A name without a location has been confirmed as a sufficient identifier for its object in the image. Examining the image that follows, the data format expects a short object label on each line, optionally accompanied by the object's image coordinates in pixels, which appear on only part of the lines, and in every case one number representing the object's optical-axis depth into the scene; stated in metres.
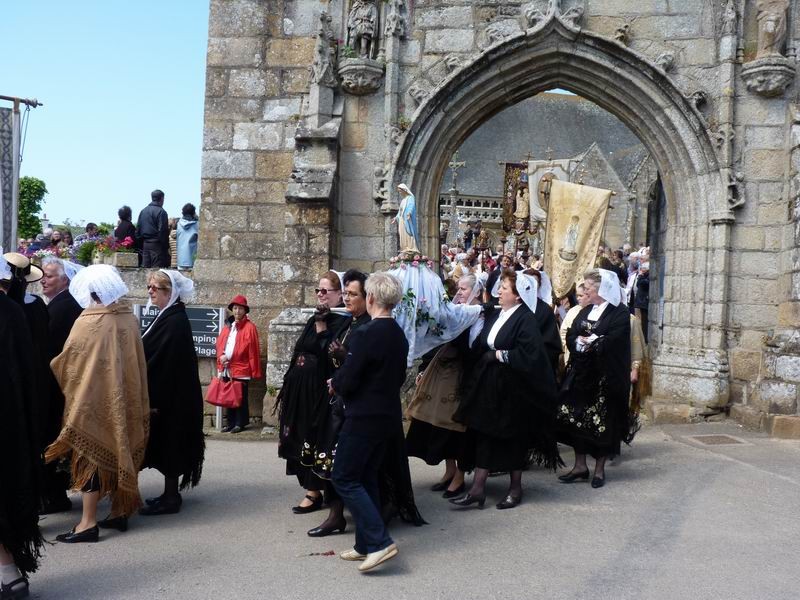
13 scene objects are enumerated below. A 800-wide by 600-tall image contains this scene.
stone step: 8.09
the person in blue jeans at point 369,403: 4.46
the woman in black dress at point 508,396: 5.72
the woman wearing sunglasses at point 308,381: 5.29
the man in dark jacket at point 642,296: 12.95
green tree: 36.34
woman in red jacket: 9.05
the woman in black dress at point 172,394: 5.57
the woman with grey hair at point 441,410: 5.96
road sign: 9.44
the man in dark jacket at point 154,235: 10.52
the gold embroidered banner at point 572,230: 10.72
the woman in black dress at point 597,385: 6.51
